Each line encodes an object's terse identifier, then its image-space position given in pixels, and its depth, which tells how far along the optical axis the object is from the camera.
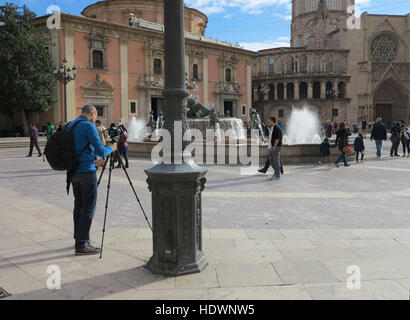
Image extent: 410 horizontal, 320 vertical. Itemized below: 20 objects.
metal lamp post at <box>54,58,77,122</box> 23.88
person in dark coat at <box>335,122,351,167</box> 12.98
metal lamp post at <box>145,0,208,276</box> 3.72
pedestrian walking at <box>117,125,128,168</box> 12.19
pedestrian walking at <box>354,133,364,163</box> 14.45
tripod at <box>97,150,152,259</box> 5.26
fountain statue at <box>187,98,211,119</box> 19.25
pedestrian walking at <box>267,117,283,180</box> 10.09
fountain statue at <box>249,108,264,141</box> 19.31
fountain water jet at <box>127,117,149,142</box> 24.71
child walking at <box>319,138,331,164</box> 13.27
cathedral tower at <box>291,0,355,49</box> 51.48
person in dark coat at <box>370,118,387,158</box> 16.02
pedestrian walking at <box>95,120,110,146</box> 7.58
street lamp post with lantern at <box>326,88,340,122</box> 47.56
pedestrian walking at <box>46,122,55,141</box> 19.86
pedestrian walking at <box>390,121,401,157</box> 16.49
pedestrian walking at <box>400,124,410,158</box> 16.51
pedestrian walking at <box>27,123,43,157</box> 16.33
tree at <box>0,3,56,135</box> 25.53
